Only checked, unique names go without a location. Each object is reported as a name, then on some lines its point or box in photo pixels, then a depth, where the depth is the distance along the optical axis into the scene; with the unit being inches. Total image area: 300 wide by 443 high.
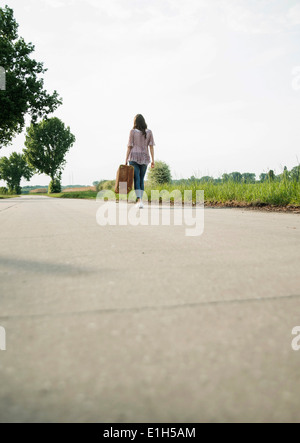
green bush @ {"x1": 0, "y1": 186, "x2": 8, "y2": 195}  2514.3
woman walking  262.1
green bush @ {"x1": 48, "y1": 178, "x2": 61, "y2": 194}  2014.0
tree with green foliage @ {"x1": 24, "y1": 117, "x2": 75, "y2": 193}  1929.1
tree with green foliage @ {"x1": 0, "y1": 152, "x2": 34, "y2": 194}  2908.5
